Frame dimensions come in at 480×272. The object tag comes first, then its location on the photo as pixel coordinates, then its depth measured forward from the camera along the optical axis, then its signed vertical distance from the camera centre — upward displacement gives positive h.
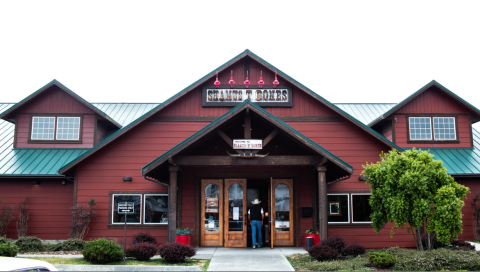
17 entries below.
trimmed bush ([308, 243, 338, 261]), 10.98 -1.82
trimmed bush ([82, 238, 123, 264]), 10.15 -1.62
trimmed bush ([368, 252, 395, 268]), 9.86 -1.80
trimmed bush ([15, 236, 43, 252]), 12.72 -1.81
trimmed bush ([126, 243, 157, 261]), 11.03 -1.74
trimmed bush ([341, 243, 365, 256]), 11.52 -1.83
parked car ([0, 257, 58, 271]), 5.09 -1.00
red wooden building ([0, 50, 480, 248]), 14.74 +0.44
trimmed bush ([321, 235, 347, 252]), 11.51 -1.61
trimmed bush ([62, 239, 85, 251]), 12.86 -1.83
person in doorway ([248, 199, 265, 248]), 14.02 -1.14
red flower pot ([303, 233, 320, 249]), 13.32 -1.66
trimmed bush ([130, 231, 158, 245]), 13.06 -1.64
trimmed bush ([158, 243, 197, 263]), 10.76 -1.73
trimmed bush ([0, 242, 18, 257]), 9.92 -1.54
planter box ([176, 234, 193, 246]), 13.25 -1.69
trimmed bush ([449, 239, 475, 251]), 12.32 -1.86
